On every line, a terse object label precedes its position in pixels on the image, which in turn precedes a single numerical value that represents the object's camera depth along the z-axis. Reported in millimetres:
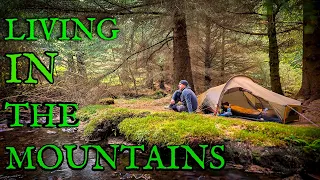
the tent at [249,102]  7316
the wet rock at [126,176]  5008
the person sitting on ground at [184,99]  8023
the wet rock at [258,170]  5034
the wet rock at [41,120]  10934
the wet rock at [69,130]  9002
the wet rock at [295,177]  4711
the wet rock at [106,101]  12984
